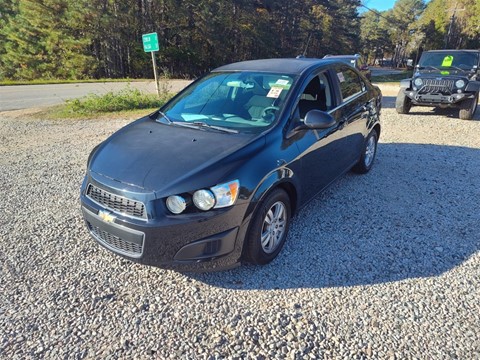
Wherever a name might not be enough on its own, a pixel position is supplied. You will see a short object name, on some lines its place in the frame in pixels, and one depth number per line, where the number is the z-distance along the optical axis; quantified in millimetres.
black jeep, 8414
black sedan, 2449
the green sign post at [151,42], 10289
